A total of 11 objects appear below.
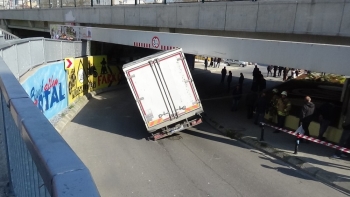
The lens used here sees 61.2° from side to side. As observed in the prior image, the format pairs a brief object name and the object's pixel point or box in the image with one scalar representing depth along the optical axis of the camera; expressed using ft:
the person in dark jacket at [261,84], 63.87
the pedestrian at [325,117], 34.91
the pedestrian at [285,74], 93.46
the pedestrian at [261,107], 42.47
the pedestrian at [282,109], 40.06
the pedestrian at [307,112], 35.55
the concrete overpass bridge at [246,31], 28.53
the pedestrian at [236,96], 51.90
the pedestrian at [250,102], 47.03
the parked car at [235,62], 136.27
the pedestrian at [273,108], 42.93
